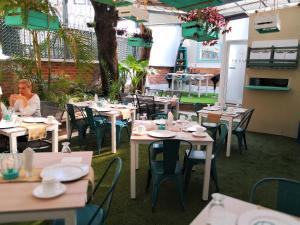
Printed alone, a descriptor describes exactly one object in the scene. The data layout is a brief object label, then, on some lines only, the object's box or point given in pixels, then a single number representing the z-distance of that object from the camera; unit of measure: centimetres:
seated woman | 419
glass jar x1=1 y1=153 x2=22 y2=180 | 192
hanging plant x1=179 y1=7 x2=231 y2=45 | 467
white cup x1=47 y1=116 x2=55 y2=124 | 374
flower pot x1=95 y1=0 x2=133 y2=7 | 356
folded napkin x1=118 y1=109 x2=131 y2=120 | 512
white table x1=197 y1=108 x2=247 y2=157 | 480
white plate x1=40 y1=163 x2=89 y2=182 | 193
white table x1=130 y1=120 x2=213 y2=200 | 314
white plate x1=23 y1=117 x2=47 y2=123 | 376
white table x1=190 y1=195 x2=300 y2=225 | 151
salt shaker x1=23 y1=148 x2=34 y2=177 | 197
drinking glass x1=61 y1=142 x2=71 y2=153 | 239
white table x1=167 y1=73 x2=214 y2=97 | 1120
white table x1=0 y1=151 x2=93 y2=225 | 157
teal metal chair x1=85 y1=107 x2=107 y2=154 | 473
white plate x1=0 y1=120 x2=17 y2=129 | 339
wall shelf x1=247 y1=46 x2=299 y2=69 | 592
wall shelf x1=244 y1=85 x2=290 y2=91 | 609
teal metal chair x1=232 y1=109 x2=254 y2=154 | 504
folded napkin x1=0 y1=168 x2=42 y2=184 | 189
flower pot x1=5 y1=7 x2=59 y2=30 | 375
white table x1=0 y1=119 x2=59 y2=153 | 329
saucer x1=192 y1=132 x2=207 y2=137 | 331
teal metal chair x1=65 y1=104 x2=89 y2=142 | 498
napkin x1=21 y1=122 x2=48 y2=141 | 346
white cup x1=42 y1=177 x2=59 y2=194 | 170
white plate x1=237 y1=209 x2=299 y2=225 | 147
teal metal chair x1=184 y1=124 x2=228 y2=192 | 337
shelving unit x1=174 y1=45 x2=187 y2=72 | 1238
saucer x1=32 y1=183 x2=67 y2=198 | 168
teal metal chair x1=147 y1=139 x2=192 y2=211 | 288
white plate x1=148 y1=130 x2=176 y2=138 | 325
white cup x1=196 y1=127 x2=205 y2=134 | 337
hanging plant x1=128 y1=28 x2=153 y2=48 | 689
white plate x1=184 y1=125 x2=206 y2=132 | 354
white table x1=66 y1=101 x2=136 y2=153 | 480
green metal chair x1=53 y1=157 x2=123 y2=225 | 187
